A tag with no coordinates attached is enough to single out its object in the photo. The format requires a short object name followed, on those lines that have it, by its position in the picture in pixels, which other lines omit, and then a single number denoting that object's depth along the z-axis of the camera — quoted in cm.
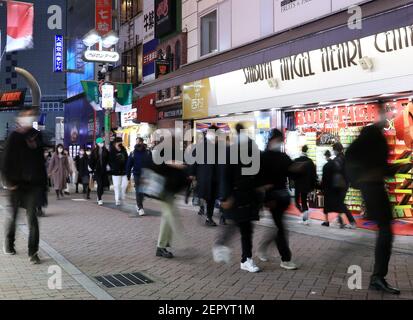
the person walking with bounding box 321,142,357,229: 965
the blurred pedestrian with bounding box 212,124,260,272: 604
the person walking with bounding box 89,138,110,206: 1441
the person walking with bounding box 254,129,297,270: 610
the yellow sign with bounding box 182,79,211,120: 1606
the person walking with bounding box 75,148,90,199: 1716
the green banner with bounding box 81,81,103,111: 2346
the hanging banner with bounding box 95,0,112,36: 2566
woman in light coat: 1664
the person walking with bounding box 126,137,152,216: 1154
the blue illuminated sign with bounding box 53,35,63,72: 3438
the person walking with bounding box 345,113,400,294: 511
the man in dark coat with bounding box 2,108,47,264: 659
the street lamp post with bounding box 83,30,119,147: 1920
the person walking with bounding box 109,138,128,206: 1294
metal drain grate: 567
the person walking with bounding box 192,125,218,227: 884
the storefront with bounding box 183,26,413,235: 941
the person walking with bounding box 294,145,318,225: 1005
